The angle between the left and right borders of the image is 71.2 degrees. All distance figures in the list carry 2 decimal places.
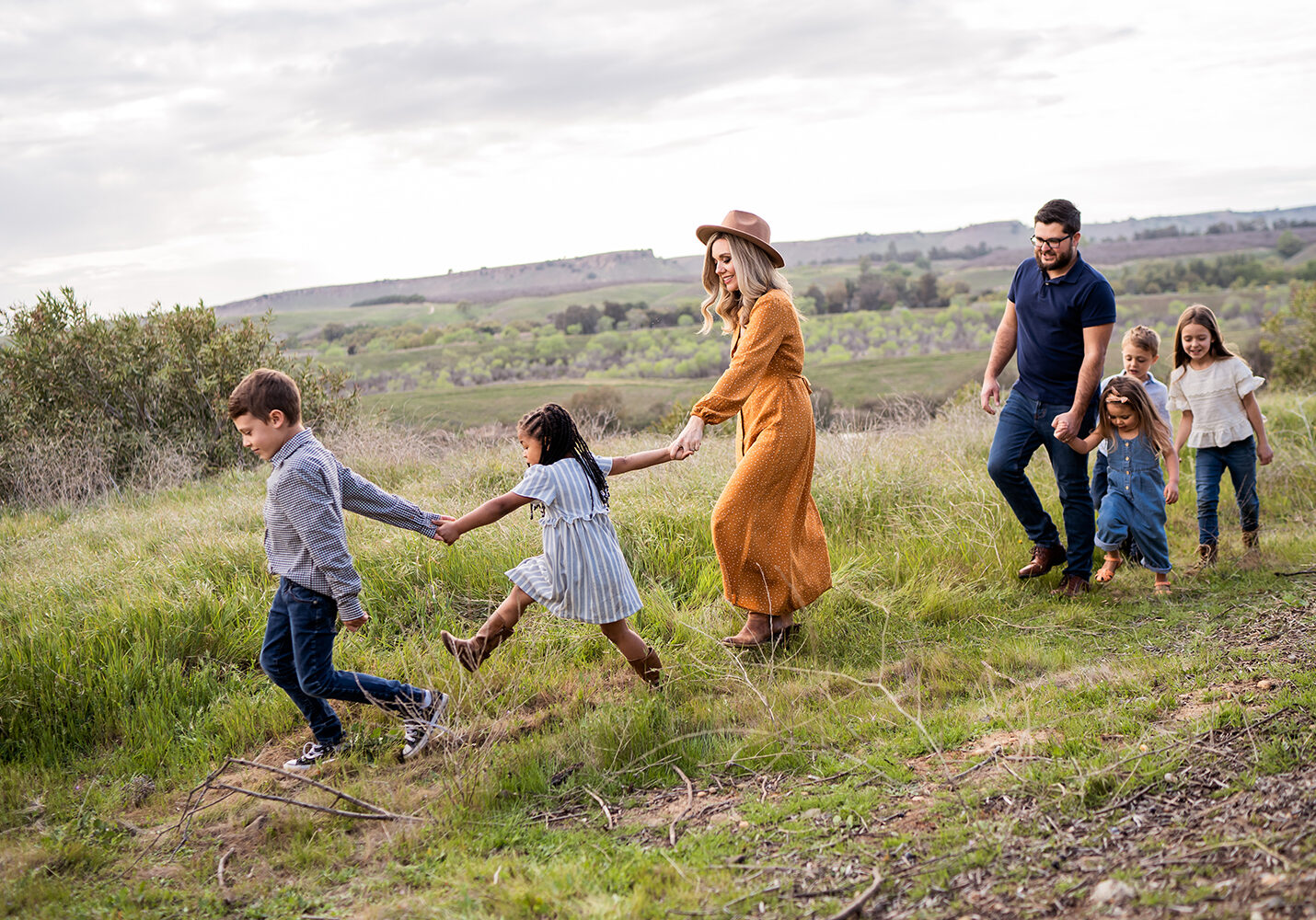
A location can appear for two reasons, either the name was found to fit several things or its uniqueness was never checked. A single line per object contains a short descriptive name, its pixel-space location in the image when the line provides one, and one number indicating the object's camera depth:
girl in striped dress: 4.12
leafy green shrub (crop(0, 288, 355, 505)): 14.26
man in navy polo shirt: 5.44
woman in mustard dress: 4.74
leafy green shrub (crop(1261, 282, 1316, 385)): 23.31
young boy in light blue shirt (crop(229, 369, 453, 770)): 3.84
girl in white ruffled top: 6.49
